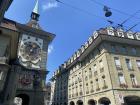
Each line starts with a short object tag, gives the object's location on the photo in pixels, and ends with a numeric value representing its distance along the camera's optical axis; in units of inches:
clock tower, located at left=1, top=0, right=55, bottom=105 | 863.1
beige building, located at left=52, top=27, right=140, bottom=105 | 898.1
